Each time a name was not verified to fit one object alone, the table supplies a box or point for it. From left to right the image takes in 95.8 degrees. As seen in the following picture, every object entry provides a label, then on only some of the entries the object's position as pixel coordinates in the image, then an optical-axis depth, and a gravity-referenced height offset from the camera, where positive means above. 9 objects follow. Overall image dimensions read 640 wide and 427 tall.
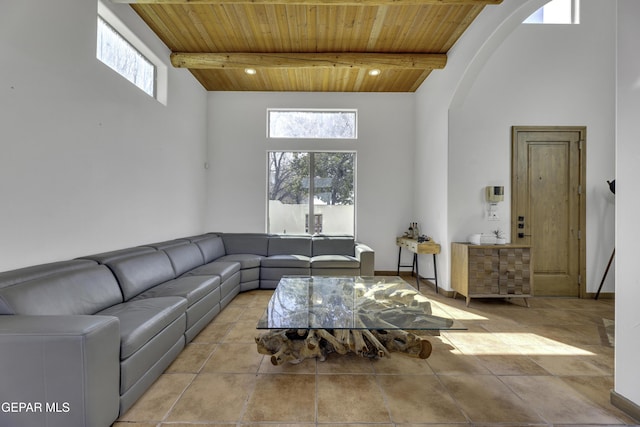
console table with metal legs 4.10 -0.52
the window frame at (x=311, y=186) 5.29 +0.47
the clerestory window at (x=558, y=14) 3.97 +2.80
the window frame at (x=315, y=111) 5.29 +1.86
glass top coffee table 1.91 -0.74
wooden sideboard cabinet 3.52 -0.71
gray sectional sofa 1.27 -0.69
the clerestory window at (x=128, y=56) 2.78 +1.74
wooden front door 3.93 +0.15
